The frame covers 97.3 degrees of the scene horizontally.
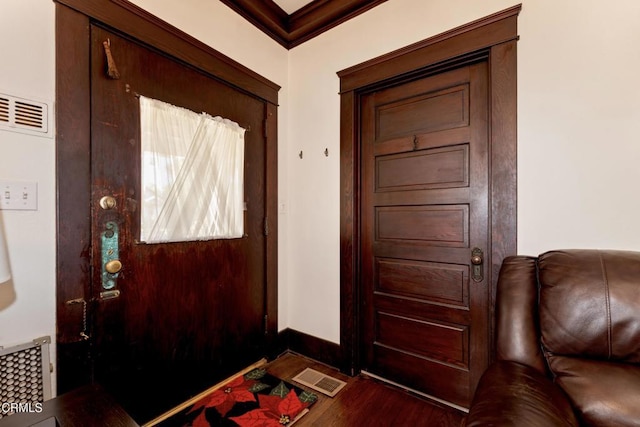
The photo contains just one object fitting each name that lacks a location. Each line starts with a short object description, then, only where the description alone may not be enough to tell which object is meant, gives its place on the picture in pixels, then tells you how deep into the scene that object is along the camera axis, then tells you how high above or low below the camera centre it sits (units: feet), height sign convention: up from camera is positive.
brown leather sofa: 2.79 -1.60
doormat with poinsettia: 5.08 -3.74
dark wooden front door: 4.46 -1.15
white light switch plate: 3.62 +0.26
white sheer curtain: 4.95 +0.78
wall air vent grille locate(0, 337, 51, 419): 3.52 -2.09
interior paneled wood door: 5.38 -0.39
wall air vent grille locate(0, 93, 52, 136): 3.62 +1.33
